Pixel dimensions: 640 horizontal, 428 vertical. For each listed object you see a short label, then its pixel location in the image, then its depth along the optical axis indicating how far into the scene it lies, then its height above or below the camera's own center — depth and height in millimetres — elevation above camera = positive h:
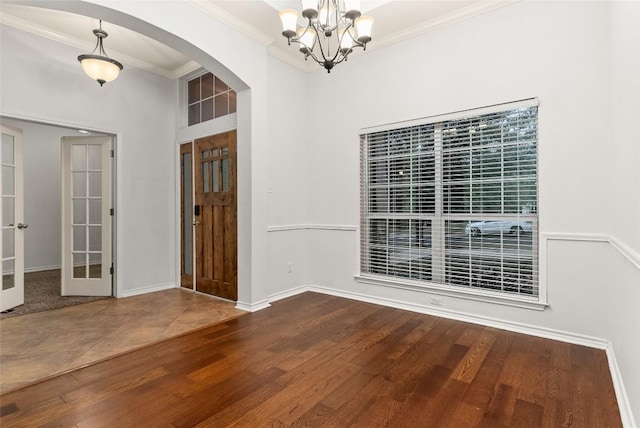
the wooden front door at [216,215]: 4094 -3
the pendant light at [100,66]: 3252 +1548
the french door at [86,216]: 4277 -18
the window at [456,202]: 2973 +137
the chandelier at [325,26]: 2320 +1464
